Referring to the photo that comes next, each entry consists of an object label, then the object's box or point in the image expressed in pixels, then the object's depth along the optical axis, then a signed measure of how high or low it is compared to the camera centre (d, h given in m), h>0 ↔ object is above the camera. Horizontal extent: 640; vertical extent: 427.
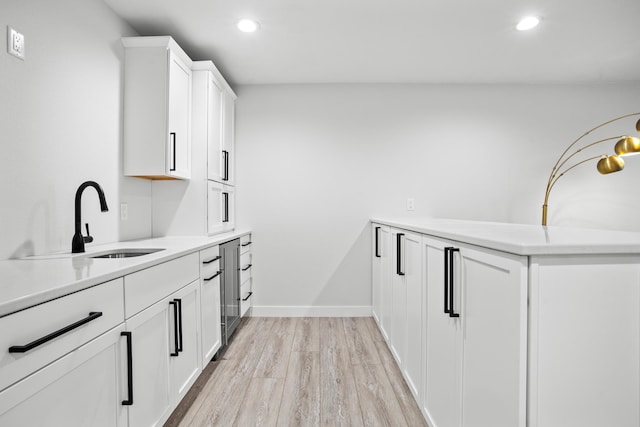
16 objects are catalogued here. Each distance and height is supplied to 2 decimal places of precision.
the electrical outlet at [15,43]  1.39 +0.71
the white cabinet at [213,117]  2.60 +0.78
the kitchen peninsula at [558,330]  0.79 -0.29
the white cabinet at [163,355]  1.26 -0.63
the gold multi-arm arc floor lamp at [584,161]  2.50 +0.47
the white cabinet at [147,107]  2.22 +0.69
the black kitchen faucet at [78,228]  1.59 -0.08
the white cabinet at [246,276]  3.00 -0.60
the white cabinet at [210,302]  2.00 -0.56
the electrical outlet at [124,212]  2.21 +0.00
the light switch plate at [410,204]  3.45 +0.08
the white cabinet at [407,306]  1.67 -0.52
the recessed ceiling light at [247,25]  2.32 +1.31
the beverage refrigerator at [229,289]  2.40 -0.58
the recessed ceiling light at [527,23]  2.31 +1.33
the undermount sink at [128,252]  1.74 -0.21
